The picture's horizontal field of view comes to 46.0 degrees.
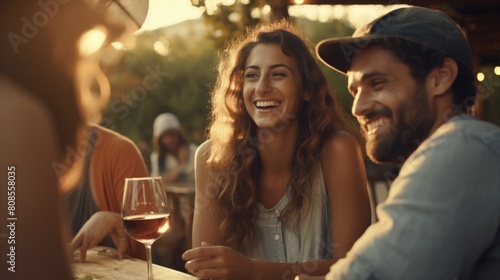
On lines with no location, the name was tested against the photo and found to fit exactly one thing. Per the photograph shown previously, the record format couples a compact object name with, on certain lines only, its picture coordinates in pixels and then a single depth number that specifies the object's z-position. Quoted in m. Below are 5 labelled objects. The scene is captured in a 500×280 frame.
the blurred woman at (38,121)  0.72
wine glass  1.72
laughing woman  2.32
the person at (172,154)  7.78
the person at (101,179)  2.62
